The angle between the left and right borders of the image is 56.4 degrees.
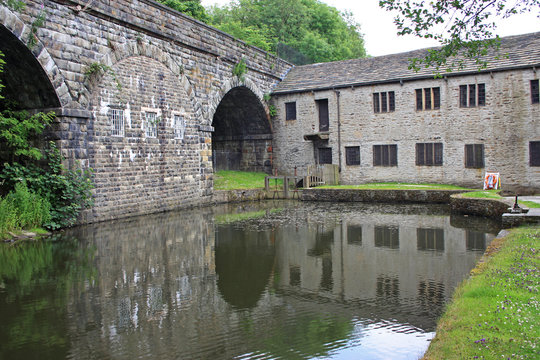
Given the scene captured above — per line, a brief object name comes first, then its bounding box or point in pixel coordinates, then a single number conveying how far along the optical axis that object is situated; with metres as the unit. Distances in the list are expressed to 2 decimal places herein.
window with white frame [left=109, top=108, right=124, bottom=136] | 14.63
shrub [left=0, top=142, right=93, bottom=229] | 12.23
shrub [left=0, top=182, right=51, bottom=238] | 11.05
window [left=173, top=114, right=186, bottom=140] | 17.62
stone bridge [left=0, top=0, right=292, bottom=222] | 12.46
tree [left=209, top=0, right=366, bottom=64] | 36.66
